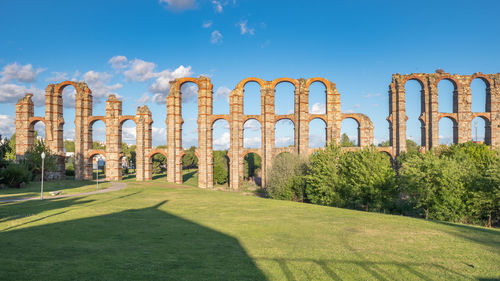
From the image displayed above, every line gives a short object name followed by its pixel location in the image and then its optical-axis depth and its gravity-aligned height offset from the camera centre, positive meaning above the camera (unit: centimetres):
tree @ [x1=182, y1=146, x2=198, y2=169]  7056 -343
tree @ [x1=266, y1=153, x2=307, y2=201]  3033 -374
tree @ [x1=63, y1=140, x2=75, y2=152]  11329 +22
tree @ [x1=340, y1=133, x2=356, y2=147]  6532 +140
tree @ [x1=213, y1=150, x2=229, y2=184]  4888 -463
